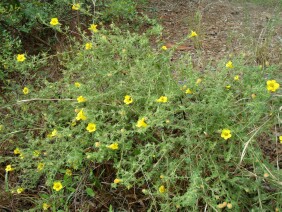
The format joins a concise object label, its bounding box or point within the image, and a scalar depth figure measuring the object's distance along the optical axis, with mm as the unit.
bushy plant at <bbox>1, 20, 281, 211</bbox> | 1874
